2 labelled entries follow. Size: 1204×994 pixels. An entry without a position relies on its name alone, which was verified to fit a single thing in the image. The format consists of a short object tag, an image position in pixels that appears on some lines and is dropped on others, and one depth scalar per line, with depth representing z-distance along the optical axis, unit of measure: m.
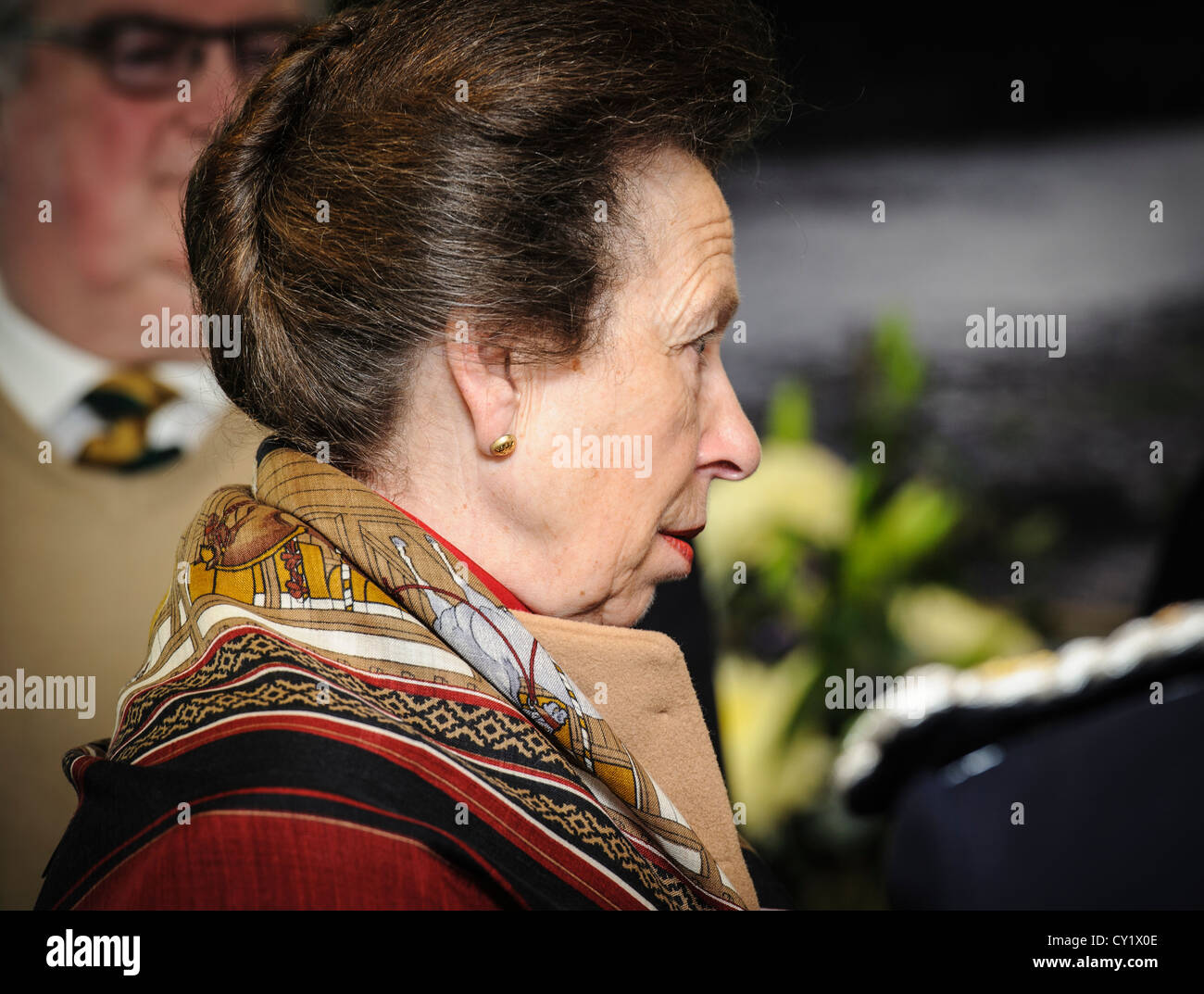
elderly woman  0.84
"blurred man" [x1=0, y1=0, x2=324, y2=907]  2.38
